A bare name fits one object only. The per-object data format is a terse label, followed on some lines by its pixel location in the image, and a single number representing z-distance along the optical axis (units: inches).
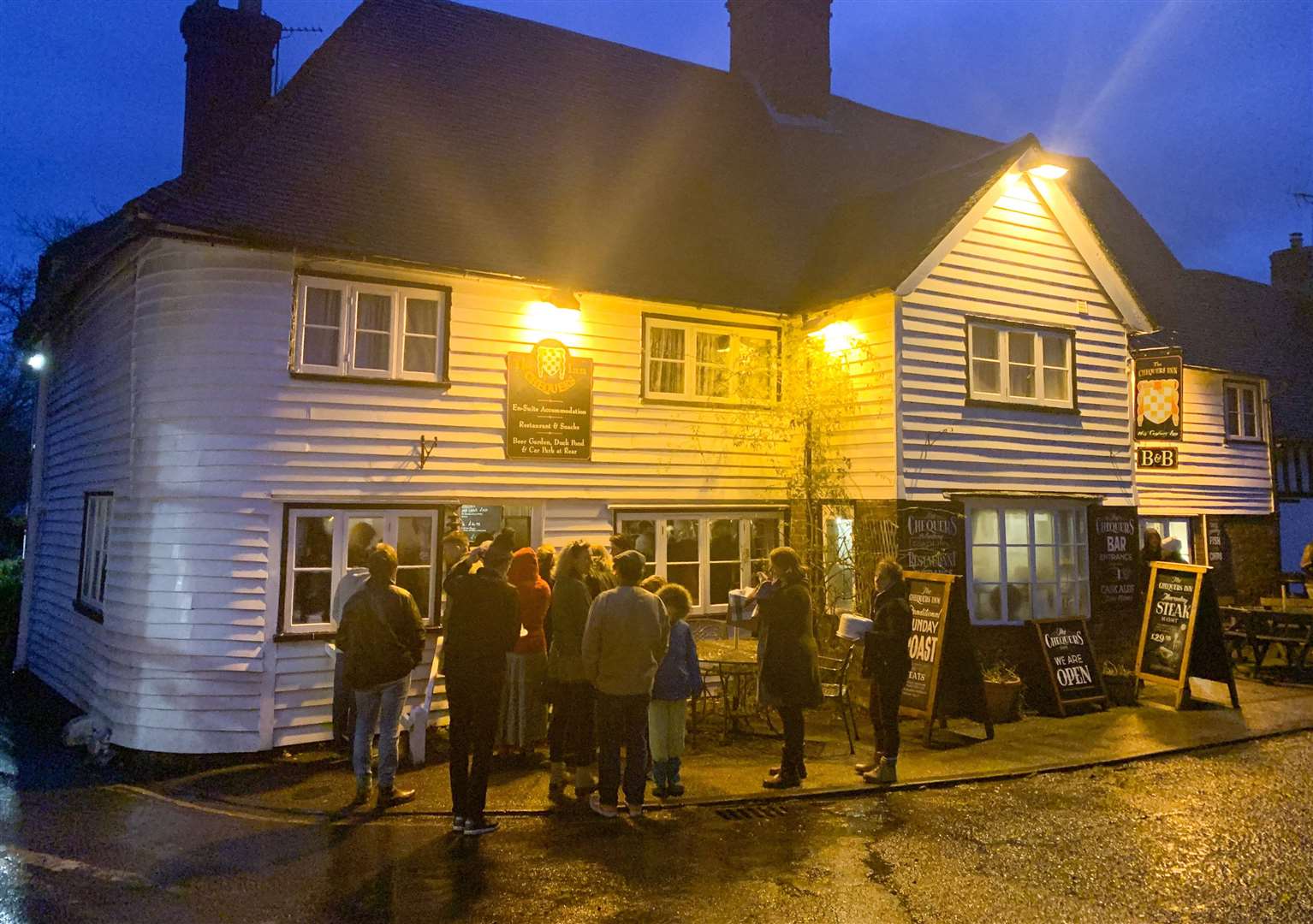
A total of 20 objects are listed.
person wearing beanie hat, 239.5
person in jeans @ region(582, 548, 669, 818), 248.5
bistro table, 342.3
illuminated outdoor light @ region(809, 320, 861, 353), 446.9
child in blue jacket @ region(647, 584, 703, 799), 265.1
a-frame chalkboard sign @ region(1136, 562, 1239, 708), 411.8
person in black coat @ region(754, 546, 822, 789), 277.7
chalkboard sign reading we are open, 400.5
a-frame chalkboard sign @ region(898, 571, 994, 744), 354.3
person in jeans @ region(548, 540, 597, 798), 273.6
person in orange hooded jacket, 289.4
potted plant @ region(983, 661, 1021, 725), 382.9
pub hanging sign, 512.1
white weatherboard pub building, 331.0
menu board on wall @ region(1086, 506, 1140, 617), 463.2
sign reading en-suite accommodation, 385.7
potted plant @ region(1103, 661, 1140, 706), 420.2
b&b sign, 538.9
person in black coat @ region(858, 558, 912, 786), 287.6
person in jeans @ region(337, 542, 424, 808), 257.6
